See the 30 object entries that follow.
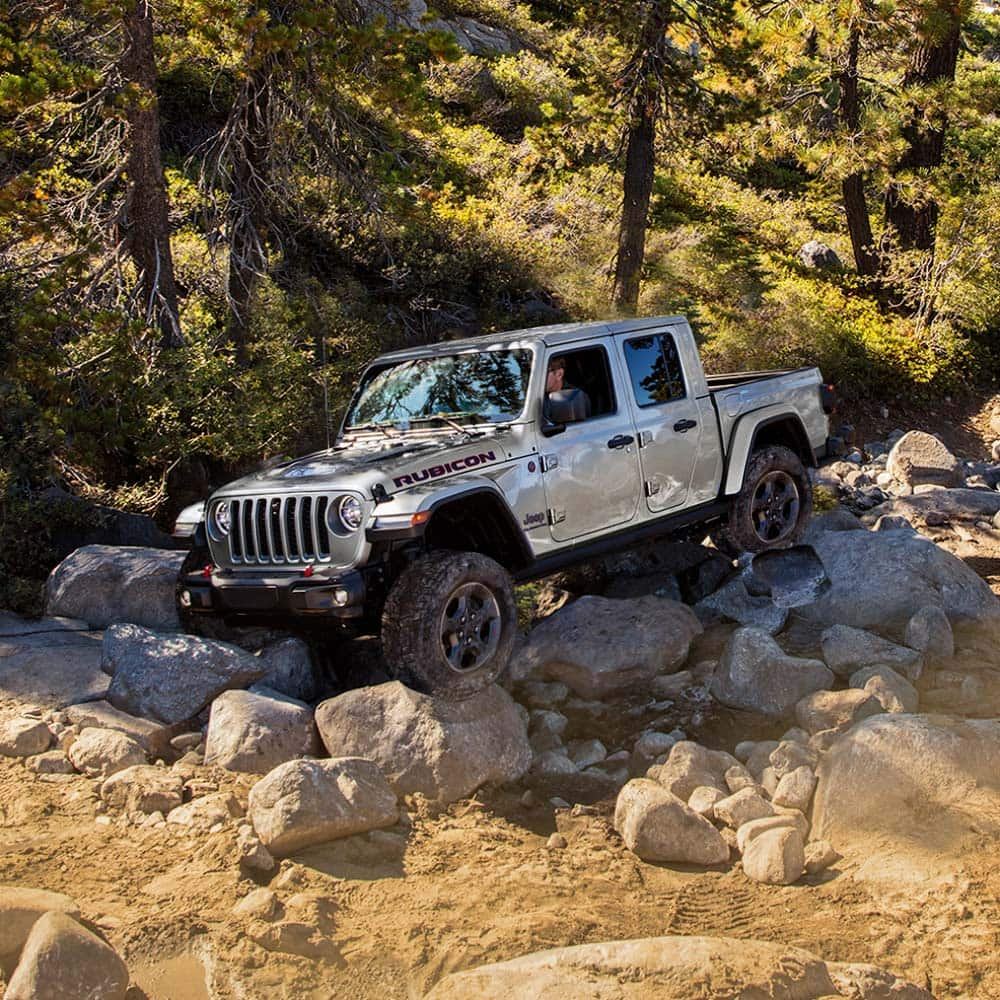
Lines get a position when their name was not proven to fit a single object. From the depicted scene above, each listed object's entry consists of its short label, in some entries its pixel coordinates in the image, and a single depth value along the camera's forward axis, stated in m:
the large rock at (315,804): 4.84
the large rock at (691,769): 5.56
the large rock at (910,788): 4.93
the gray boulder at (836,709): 6.07
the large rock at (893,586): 7.63
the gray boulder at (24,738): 5.66
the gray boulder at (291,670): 6.51
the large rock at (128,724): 5.77
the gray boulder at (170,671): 6.07
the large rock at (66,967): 3.69
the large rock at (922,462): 12.77
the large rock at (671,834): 5.00
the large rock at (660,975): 3.77
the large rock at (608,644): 6.86
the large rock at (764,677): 6.45
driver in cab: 6.49
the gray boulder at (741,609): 7.71
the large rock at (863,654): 6.76
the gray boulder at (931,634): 7.07
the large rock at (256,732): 5.54
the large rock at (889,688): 6.19
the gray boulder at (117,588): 7.48
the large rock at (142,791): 5.16
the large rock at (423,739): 5.55
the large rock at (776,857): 4.81
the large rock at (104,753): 5.51
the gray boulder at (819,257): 20.12
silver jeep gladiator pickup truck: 5.82
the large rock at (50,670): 6.19
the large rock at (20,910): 3.96
